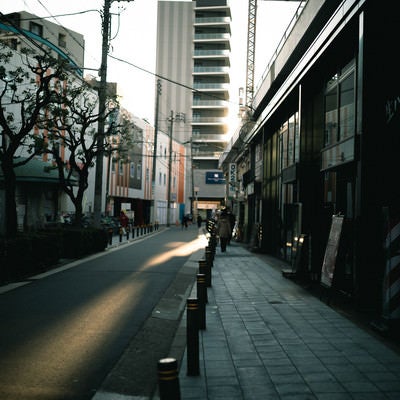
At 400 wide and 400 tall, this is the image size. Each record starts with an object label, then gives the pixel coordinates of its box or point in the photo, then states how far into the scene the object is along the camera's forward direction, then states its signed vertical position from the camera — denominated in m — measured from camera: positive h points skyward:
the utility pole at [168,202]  50.17 +0.70
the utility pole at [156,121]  41.42 +8.01
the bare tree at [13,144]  12.49 +1.70
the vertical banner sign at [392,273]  6.11 -0.80
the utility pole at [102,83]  19.73 +5.35
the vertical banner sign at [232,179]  32.75 +2.30
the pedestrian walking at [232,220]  25.94 -0.57
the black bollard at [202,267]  8.82 -1.12
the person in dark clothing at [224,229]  19.34 -0.81
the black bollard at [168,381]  2.93 -1.11
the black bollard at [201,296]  6.82 -1.38
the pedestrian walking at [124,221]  32.81 -0.97
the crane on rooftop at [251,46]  44.62 +16.85
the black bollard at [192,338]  4.80 -1.39
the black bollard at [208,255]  11.53 -1.17
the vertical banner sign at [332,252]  7.98 -0.69
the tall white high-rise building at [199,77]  70.62 +20.98
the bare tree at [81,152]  17.20 +2.43
